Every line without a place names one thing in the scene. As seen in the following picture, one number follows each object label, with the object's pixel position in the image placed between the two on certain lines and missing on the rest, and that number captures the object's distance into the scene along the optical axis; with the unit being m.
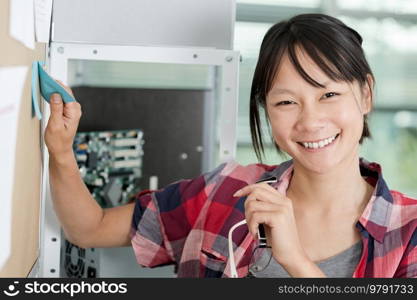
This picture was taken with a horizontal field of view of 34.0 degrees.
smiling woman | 1.14
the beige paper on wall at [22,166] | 0.71
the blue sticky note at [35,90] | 0.94
